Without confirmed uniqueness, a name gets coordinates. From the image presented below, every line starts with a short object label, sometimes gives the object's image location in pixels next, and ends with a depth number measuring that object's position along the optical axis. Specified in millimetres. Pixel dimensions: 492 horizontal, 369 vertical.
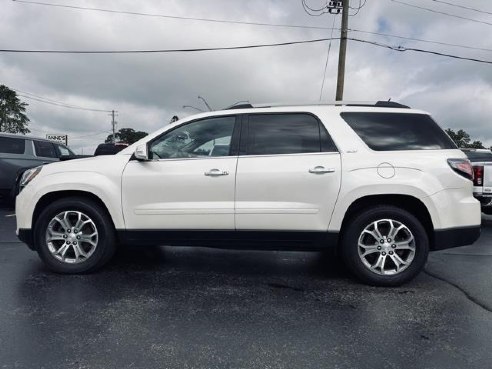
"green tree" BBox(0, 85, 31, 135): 61031
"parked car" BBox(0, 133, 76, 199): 10682
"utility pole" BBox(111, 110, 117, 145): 78688
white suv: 4363
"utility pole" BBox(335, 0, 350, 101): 17875
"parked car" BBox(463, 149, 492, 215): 8078
